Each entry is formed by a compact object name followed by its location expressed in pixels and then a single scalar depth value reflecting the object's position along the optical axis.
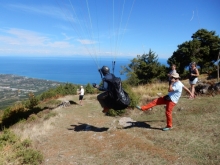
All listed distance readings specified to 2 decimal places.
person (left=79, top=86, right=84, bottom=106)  16.17
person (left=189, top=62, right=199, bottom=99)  9.71
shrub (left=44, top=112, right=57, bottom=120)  11.86
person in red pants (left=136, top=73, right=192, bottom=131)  6.82
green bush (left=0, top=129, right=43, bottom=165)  5.74
